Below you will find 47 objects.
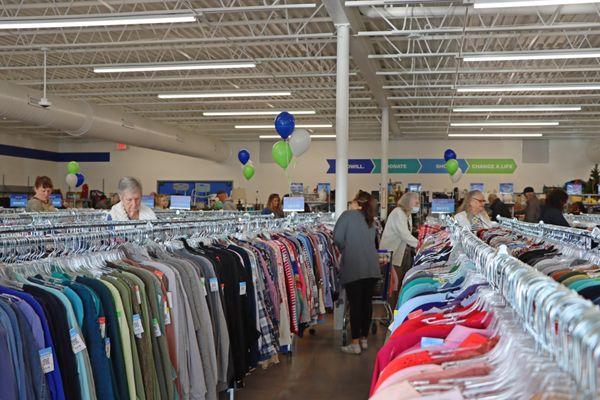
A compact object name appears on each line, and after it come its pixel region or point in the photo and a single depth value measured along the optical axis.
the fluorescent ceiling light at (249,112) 17.39
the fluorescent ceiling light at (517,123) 18.88
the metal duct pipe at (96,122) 12.98
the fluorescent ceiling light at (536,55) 10.37
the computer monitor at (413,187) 18.66
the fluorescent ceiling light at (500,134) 21.97
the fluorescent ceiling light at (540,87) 12.92
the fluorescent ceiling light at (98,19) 8.86
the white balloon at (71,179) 21.30
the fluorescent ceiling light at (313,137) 23.75
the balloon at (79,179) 23.18
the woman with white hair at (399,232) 7.65
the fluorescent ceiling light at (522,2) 7.73
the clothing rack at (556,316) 1.06
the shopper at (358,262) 6.26
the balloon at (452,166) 18.67
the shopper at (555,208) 6.30
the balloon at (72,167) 20.72
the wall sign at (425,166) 23.42
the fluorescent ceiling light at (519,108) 15.58
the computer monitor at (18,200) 11.90
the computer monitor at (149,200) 12.91
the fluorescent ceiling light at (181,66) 11.91
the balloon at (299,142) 10.62
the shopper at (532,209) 10.55
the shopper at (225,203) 13.46
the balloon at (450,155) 19.81
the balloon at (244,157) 20.39
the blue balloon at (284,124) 10.36
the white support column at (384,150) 16.24
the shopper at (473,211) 6.62
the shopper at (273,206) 10.38
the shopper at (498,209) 12.75
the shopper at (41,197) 7.33
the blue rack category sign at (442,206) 8.60
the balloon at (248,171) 19.58
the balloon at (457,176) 20.75
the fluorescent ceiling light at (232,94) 14.29
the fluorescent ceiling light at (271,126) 20.24
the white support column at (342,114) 9.12
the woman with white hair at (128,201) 5.16
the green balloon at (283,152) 10.84
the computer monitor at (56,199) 13.09
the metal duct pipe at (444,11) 9.84
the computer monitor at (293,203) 8.01
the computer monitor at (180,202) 10.41
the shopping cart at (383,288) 7.27
